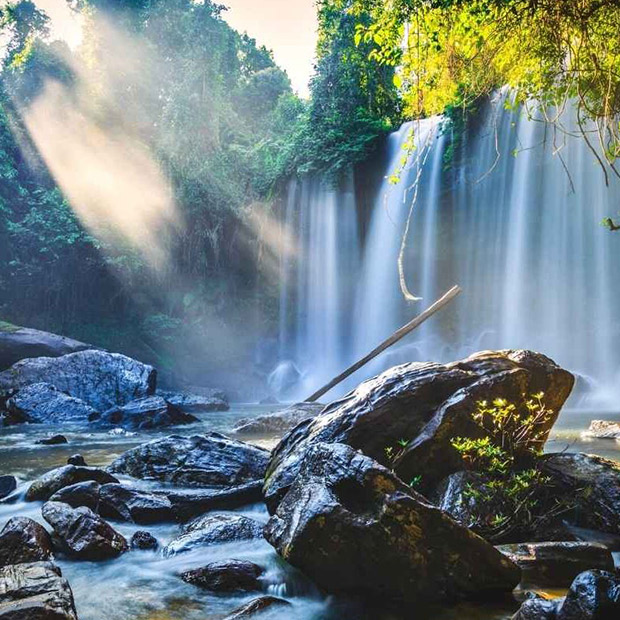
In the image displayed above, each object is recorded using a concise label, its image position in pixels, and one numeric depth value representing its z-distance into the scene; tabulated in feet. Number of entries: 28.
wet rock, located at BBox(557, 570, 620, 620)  6.86
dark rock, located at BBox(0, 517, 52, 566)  11.00
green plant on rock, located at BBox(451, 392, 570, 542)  12.30
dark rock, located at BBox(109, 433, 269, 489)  18.30
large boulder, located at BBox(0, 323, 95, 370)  50.11
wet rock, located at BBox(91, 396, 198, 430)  37.14
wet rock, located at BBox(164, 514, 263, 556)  12.72
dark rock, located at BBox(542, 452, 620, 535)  13.37
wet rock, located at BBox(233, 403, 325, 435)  31.83
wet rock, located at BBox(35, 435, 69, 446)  29.12
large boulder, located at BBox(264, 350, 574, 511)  14.24
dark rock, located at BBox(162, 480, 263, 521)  15.08
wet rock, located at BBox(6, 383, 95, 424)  39.83
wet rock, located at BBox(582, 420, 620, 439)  27.12
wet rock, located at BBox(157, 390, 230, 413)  49.61
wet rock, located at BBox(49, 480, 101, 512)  14.97
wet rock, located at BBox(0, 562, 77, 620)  7.38
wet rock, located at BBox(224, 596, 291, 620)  9.20
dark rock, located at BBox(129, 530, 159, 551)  12.75
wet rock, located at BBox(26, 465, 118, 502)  17.01
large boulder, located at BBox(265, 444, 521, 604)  9.31
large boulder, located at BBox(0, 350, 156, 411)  44.57
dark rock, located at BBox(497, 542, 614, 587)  10.07
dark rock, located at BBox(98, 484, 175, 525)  14.70
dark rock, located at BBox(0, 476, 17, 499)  17.95
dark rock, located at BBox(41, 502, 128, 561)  11.98
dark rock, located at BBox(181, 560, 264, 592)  10.44
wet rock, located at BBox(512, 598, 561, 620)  7.34
